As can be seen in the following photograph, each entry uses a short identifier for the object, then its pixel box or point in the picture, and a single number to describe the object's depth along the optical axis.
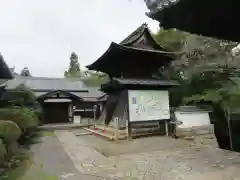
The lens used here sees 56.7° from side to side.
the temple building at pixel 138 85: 12.48
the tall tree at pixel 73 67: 68.71
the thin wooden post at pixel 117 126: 12.14
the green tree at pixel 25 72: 42.31
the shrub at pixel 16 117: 9.77
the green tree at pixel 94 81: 45.76
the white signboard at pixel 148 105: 12.44
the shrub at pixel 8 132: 6.64
